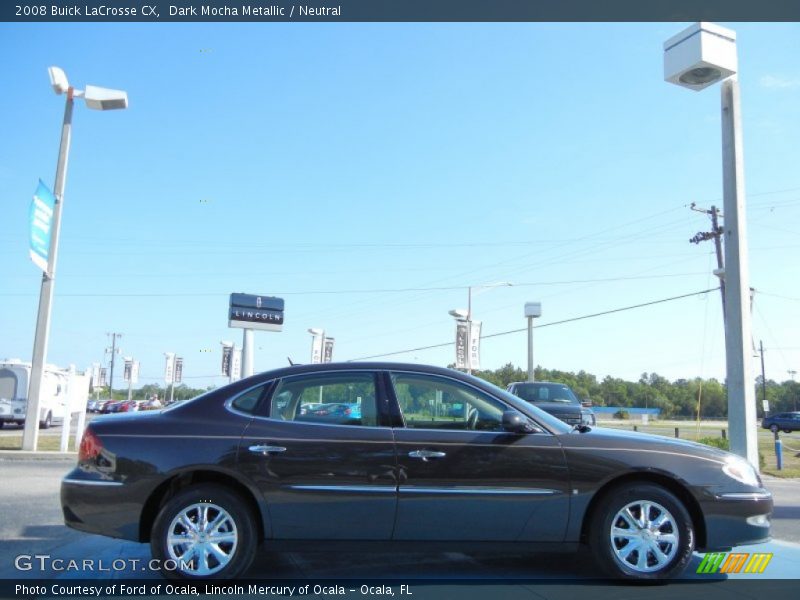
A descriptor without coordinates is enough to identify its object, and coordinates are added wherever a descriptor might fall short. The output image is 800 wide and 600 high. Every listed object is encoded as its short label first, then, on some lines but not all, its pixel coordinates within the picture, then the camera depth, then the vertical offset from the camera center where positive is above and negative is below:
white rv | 27.73 -0.29
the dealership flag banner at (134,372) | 53.91 +1.30
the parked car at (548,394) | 17.81 +0.22
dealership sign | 18.53 +2.18
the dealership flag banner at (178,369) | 49.72 +1.52
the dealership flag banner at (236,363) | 35.54 +1.52
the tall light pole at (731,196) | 10.54 +3.62
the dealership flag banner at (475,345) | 27.17 +2.17
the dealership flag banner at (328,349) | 37.78 +2.52
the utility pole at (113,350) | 90.06 +4.95
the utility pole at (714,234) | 33.81 +8.64
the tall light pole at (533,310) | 32.06 +4.24
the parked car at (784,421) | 54.22 -0.88
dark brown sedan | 4.77 -0.64
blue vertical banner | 15.80 +3.77
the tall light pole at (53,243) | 16.45 +3.50
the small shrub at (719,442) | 18.09 -0.93
